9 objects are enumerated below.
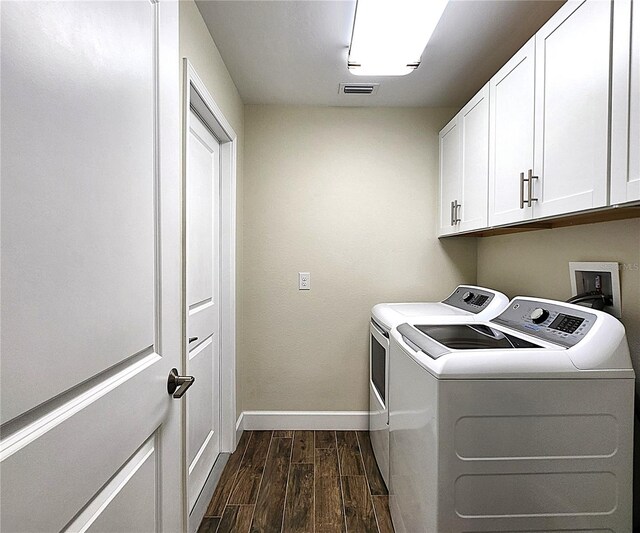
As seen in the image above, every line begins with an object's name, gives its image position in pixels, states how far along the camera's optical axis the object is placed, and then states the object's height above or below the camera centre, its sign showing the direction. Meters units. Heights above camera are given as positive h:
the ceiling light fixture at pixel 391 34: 1.69 +0.96
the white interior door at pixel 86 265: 0.51 -0.02
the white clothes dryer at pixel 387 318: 2.25 -0.33
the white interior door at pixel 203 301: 2.13 -0.25
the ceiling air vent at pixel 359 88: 2.66 +1.04
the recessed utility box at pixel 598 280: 1.58 -0.09
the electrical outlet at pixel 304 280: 3.09 -0.18
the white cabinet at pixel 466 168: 2.14 +0.49
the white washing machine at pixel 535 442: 1.32 -0.56
